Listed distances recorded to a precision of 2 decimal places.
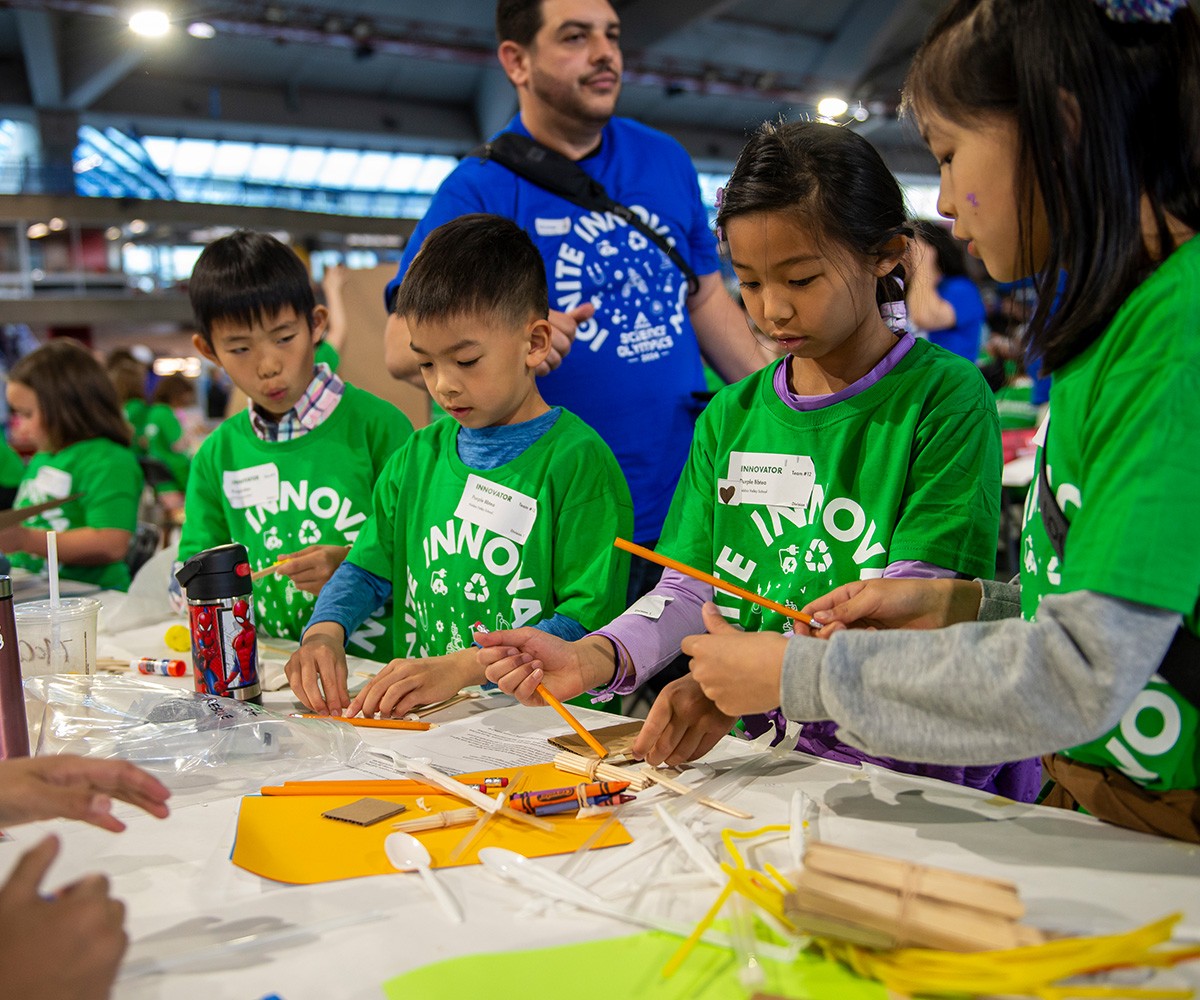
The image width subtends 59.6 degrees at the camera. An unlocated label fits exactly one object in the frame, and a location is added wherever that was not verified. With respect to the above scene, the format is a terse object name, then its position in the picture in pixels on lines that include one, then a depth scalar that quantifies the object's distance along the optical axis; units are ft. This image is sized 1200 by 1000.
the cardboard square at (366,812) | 3.49
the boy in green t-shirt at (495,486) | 5.26
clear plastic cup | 5.17
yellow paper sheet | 3.18
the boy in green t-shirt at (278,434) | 6.59
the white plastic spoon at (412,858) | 2.99
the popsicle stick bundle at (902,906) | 2.47
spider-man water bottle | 4.75
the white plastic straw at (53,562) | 4.64
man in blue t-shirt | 6.66
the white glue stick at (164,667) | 5.45
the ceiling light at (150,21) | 32.45
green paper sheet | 2.51
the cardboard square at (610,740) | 4.06
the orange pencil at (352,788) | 3.75
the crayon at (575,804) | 3.51
